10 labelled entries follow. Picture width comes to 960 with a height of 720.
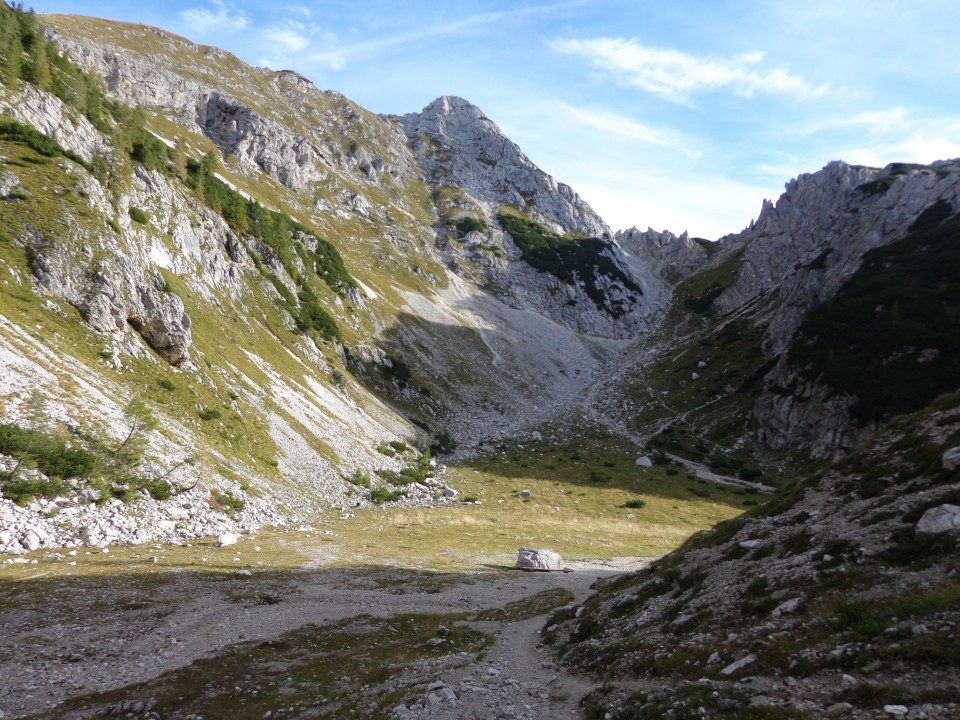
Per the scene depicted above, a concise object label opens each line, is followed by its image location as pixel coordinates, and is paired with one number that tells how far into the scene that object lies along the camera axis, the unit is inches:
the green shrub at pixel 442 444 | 2773.1
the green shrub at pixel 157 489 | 1217.4
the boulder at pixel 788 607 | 465.7
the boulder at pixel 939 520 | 450.9
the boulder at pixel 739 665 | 404.2
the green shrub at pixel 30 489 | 978.1
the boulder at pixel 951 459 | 546.5
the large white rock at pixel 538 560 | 1289.4
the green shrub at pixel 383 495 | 1895.9
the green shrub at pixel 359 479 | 1914.4
